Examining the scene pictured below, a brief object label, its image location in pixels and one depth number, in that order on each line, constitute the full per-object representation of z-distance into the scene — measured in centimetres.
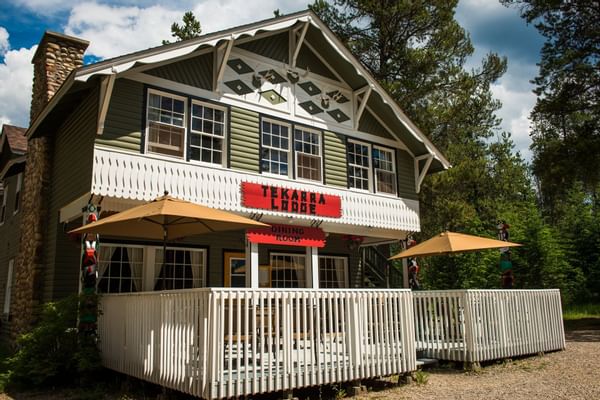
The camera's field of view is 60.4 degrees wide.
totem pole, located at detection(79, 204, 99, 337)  943
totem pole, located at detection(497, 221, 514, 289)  1469
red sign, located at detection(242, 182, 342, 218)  1219
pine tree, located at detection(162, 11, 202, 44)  2361
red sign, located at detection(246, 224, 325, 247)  1217
